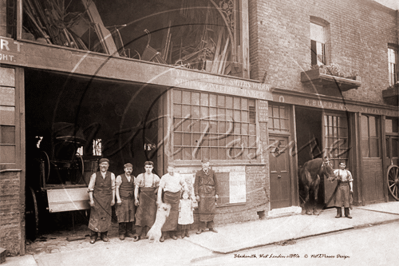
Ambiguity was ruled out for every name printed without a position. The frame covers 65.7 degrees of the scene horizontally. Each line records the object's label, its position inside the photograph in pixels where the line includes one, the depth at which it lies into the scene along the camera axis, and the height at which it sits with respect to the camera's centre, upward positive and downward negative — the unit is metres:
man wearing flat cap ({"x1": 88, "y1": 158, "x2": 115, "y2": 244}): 7.26 -1.19
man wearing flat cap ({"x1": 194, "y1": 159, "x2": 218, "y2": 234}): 8.23 -1.19
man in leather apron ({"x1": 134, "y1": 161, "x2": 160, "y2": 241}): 7.55 -1.22
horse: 10.60 -1.08
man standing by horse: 10.14 -1.45
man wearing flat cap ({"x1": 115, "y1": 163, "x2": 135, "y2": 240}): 7.52 -1.22
